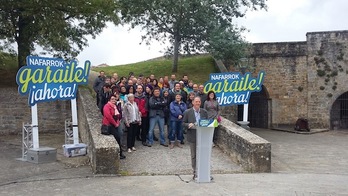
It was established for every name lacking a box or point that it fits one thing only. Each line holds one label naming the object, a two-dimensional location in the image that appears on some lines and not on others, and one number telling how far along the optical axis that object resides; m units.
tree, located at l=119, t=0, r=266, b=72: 19.83
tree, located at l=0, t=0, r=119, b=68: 16.44
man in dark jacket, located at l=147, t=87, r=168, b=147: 11.30
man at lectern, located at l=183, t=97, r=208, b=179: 8.48
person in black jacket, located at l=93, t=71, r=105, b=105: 13.51
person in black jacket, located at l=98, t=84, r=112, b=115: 11.79
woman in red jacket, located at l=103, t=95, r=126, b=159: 10.02
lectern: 8.17
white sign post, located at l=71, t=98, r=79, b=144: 11.75
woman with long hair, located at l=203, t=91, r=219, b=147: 10.66
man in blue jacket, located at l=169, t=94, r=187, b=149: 11.32
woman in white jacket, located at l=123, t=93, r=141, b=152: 10.76
